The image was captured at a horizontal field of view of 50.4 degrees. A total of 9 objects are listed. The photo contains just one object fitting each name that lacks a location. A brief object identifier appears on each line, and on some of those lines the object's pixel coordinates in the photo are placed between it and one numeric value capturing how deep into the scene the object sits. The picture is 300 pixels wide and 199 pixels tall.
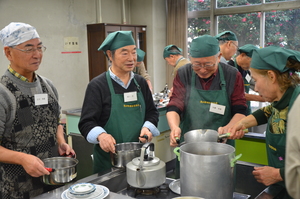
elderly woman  1.47
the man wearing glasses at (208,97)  2.15
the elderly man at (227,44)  3.57
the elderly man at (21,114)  1.75
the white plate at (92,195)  1.34
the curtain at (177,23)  6.66
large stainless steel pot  1.22
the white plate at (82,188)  1.35
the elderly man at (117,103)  2.04
